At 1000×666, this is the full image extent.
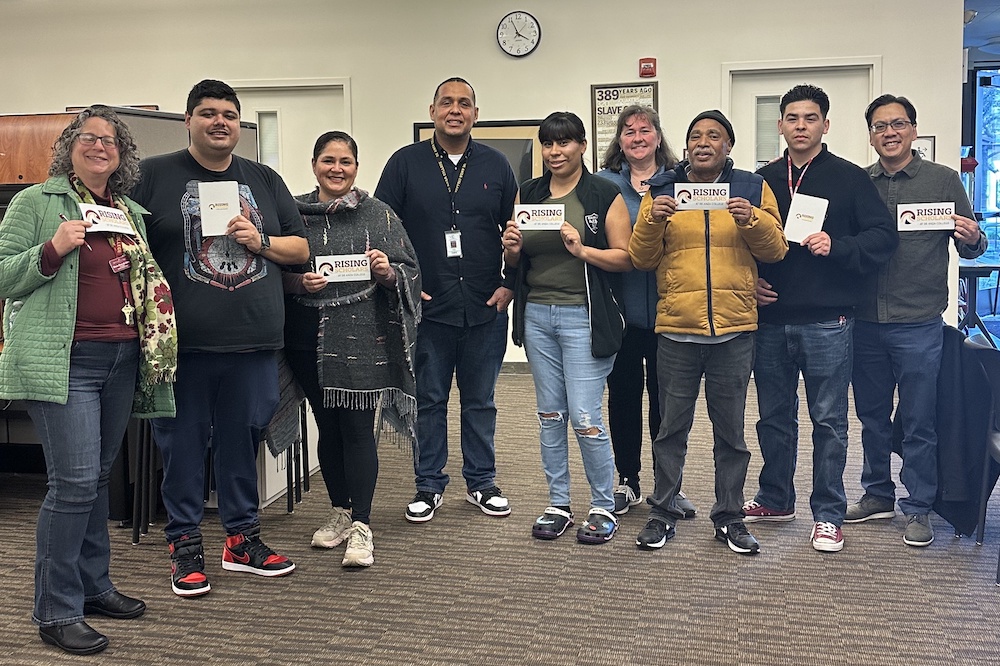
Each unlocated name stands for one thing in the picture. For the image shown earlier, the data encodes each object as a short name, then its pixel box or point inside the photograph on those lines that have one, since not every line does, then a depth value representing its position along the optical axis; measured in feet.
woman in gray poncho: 9.42
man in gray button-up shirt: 10.04
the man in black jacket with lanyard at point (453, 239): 10.73
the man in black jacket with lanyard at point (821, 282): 9.59
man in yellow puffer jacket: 9.25
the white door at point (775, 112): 20.01
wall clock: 20.99
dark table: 21.44
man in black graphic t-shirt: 8.33
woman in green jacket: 7.18
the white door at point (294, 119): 22.09
